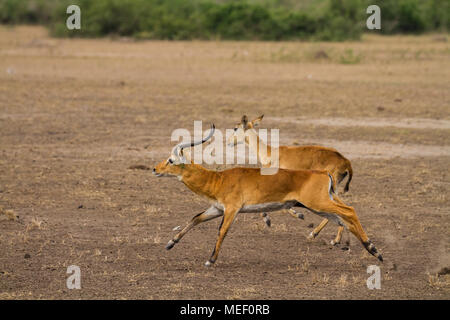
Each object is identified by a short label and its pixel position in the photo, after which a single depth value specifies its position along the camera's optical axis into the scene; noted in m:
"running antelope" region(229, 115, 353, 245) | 18.17
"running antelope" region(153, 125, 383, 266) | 15.18
